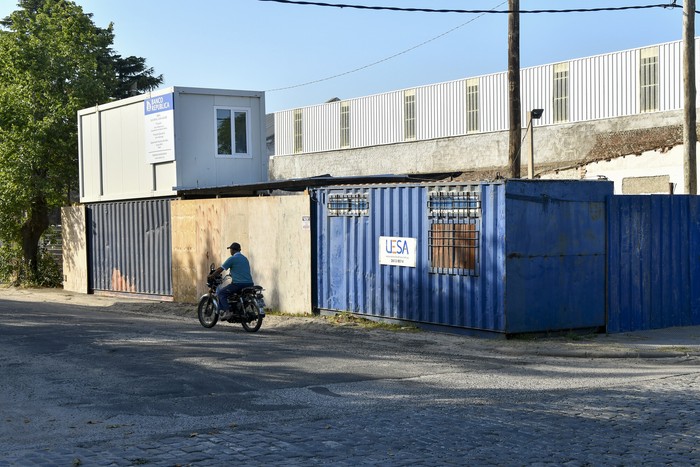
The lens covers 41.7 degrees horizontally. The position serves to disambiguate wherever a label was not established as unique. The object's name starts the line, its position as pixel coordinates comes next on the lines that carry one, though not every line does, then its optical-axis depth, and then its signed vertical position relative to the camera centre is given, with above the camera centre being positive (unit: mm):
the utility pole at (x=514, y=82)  20906 +2806
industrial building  36812 +3993
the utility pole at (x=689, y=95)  20312 +2418
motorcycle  17438 -1885
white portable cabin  27125 +2094
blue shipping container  16016 -884
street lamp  25000 +2518
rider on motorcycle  17548 -1290
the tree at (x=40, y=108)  31000 +3568
